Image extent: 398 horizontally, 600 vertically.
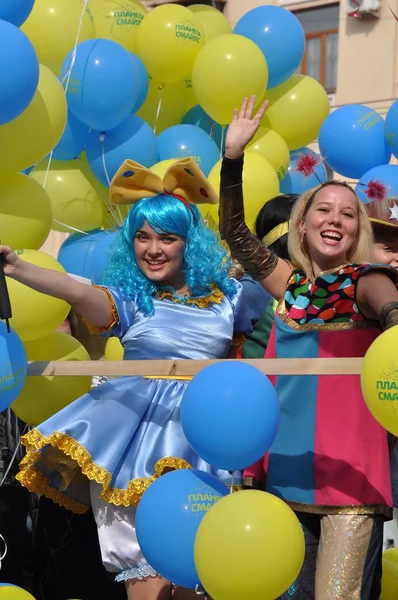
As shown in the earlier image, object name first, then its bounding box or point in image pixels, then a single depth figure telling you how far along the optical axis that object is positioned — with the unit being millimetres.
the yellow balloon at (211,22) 5418
